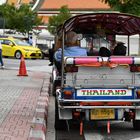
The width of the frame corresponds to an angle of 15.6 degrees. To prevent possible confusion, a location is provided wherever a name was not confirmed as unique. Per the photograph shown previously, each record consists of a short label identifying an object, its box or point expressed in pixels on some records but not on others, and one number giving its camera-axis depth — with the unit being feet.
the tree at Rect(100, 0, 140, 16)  63.46
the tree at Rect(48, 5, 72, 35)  210.79
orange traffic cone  65.10
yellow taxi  118.93
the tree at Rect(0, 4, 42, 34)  196.65
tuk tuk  28.84
